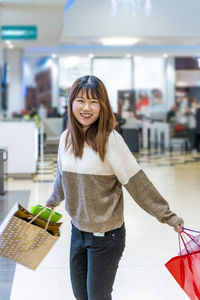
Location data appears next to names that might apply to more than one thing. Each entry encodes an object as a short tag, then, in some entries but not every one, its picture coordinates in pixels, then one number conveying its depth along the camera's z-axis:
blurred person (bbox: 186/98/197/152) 17.97
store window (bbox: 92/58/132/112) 22.06
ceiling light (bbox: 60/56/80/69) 21.63
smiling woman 2.08
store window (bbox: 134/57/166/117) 21.88
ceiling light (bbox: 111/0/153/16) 15.23
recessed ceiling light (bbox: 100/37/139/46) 15.88
